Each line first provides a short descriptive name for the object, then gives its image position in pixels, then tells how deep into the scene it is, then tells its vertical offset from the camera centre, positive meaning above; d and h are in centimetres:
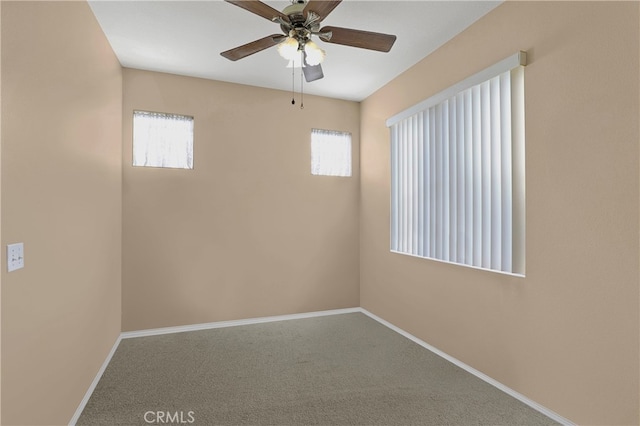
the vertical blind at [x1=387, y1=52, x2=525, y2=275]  231 +36
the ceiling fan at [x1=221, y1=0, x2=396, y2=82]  174 +112
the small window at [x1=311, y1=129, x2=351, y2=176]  423 +82
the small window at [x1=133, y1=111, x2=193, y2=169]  346 +82
